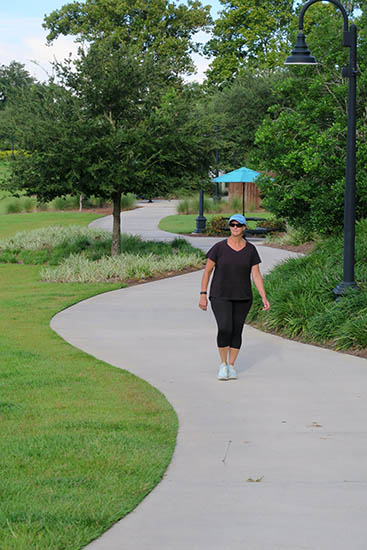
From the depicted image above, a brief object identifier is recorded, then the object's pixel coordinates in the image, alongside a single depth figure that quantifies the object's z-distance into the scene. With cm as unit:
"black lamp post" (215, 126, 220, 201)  5044
